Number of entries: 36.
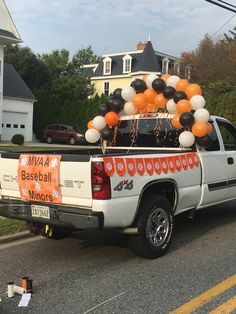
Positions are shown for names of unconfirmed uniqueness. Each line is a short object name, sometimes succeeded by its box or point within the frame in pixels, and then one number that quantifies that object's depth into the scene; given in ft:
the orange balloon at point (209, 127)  17.41
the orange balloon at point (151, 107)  19.88
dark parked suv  90.14
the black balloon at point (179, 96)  18.32
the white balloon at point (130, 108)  20.01
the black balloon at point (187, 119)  17.27
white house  83.45
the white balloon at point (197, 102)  17.98
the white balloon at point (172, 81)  19.67
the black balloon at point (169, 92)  19.13
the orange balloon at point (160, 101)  19.39
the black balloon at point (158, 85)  19.58
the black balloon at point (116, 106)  20.27
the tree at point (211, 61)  118.67
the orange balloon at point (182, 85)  19.10
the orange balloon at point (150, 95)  19.90
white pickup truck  13.33
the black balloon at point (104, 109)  20.41
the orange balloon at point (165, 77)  20.02
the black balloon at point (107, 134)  19.77
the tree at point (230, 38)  147.04
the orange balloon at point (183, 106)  17.72
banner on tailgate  13.99
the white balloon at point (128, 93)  20.35
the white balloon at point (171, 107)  18.47
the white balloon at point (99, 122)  20.08
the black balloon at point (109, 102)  20.45
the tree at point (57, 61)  144.56
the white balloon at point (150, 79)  20.40
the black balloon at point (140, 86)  20.48
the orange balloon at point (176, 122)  17.78
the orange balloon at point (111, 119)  19.82
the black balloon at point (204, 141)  17.39
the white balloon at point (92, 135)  20.30
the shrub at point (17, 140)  76.80
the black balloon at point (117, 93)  20.96
